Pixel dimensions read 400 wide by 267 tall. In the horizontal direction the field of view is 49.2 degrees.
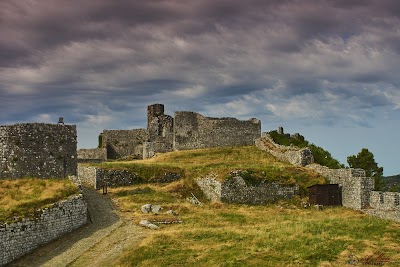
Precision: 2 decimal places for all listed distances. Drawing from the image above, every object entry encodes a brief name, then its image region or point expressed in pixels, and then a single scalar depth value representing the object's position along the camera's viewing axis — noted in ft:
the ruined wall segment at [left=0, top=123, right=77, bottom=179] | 116.78
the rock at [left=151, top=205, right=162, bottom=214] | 118.09
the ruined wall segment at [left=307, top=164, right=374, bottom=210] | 132.87
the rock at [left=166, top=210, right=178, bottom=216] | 117.39
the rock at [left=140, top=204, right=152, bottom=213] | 118.11
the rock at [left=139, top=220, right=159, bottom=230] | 103.15
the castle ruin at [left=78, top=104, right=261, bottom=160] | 221.66
